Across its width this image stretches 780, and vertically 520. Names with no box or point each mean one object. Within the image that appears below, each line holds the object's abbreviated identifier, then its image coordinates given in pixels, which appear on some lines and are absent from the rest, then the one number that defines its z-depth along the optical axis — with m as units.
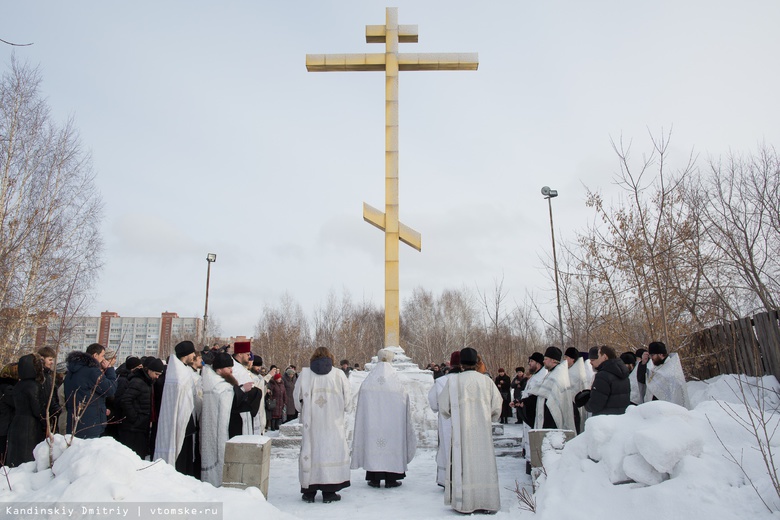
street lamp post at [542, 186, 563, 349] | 17.45
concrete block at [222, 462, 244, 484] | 5.28
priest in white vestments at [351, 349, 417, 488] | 7.00
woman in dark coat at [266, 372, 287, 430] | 13.19
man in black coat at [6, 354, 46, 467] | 5.96
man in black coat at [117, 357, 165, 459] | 6.29
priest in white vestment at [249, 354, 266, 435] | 8.40
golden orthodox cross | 14.47
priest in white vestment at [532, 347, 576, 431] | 7.35
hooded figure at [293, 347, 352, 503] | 6.27
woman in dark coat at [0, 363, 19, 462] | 6.51
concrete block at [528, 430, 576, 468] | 5.88
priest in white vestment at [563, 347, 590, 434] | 7.90
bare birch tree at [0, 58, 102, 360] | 13.43
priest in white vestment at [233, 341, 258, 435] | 7.06
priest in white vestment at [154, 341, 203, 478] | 6.03
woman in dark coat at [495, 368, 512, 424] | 14.48
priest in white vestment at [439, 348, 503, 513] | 5.71
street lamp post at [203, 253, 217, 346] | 23.34
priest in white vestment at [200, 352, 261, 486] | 6.22
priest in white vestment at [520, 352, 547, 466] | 7.76
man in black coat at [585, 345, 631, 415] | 6.32
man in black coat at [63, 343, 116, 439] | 6.11
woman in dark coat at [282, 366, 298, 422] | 14.64
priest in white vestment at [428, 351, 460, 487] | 6.44
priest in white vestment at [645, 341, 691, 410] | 7.33
